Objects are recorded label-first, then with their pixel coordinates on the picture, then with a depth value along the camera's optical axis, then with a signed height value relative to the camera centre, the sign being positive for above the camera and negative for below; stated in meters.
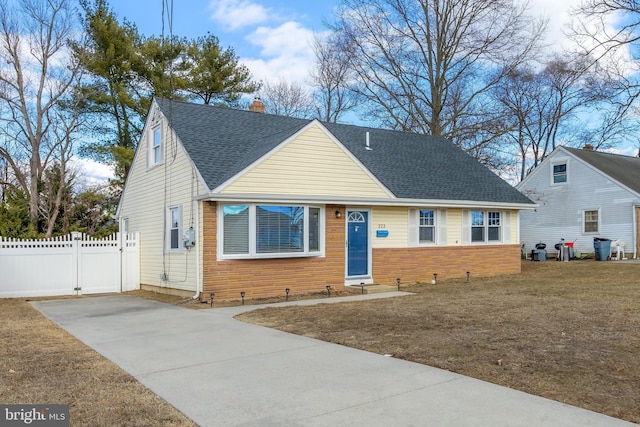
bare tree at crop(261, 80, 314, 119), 36.00 +9.09
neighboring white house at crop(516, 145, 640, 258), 24.86 +1.46
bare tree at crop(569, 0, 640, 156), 16.42 +5.86
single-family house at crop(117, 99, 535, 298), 12.88 +0.60
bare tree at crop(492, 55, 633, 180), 33.06 +7.89
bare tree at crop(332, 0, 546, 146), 29.45 +9.35
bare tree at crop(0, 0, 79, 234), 22.66 +5.37
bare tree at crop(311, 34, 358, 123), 33.44 +9.68
